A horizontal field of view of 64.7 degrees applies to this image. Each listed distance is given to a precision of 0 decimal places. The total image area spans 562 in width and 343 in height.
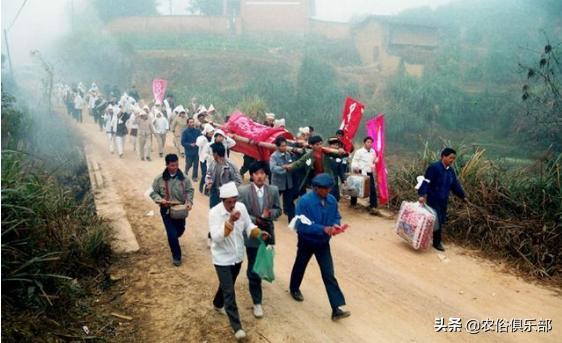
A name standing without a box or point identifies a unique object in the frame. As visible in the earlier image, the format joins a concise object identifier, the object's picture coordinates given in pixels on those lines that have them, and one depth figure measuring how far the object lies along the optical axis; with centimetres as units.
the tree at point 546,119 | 1600
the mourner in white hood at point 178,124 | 1309
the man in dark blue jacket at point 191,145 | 1031
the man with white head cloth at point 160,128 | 1296
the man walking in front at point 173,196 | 580
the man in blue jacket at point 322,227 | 462
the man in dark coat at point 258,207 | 491
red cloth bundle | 865
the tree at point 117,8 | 4250
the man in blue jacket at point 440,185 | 657
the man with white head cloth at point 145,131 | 1255
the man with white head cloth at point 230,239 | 427
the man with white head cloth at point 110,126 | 1373
